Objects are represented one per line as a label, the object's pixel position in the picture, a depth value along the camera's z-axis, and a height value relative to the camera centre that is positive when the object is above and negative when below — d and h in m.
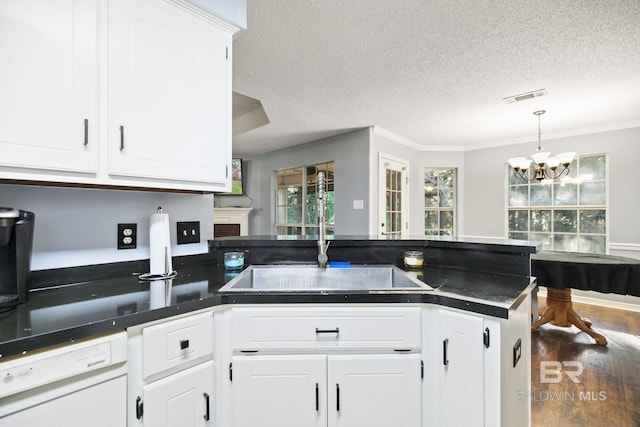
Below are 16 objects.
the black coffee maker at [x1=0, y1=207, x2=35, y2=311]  0.90 -0.14
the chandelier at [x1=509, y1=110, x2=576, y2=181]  3.10 +0.59
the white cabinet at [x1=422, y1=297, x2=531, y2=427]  0.98 -0.55
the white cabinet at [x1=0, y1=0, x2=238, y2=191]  0.92 +0.44
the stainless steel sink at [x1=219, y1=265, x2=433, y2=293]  1.60 -0.34
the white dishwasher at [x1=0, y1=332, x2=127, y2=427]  0.68 -0.44
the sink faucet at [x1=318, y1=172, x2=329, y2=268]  1.57 -0.09
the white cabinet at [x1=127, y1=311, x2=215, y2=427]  0.88 -0.51
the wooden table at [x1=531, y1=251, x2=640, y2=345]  2.29 -0.52
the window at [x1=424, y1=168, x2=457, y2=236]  5.38 +0.25
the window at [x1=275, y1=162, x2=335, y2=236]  4.93 +0.26
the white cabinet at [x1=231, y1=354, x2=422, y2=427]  1.10 -0.66
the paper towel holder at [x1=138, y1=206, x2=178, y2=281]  1.33 -0.27
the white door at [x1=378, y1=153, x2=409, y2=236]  4.29 +0.29
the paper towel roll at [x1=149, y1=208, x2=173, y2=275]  1.35 -0.14
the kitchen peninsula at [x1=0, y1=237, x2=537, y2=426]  0.98 -0.48
